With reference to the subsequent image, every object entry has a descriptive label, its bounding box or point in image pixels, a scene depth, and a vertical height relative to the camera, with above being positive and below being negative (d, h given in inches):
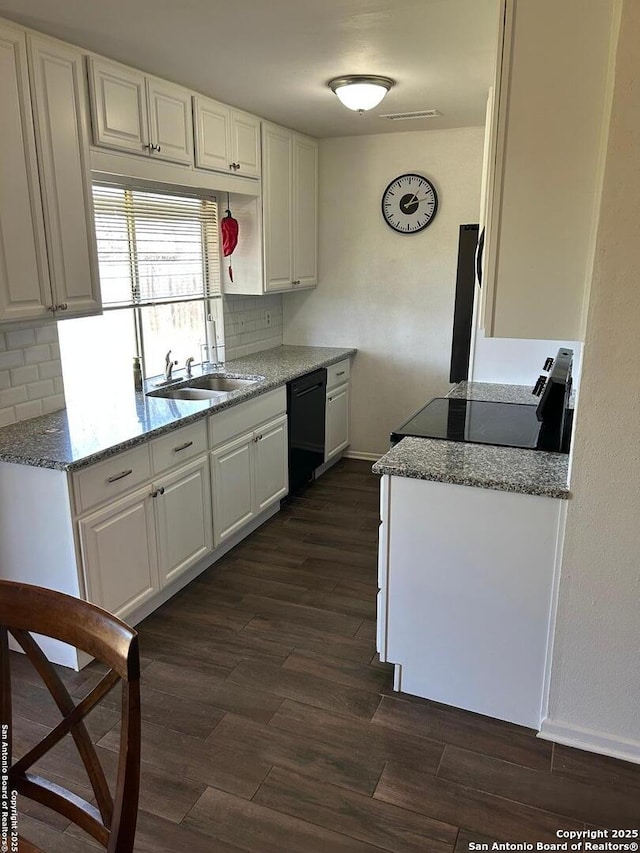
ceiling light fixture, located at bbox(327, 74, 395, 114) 119.9 +33.6
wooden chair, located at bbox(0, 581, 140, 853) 41.0 -29.4
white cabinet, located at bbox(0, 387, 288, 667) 94.9 -40.8
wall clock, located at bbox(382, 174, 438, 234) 176.6 +18.4
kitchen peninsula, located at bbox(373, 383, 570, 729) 82.7 -40.4
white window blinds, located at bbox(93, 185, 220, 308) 127.3 +5.1
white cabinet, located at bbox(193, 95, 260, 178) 132.0 +28.6
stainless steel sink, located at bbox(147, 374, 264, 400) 143.1 -26.8
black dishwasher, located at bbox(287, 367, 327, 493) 160.9 -39.8
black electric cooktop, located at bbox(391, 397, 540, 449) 102.0 -26.0
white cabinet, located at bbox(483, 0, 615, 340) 69.8 +12.0
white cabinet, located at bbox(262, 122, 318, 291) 161.6 +16.6
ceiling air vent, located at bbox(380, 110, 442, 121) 150.0 +36.6
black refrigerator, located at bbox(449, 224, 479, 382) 157.4 -6.5
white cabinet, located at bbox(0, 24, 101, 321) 91.6 +12.8
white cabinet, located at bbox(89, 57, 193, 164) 105.6 +27.7
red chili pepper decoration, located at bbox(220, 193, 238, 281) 156.7 +8.9
